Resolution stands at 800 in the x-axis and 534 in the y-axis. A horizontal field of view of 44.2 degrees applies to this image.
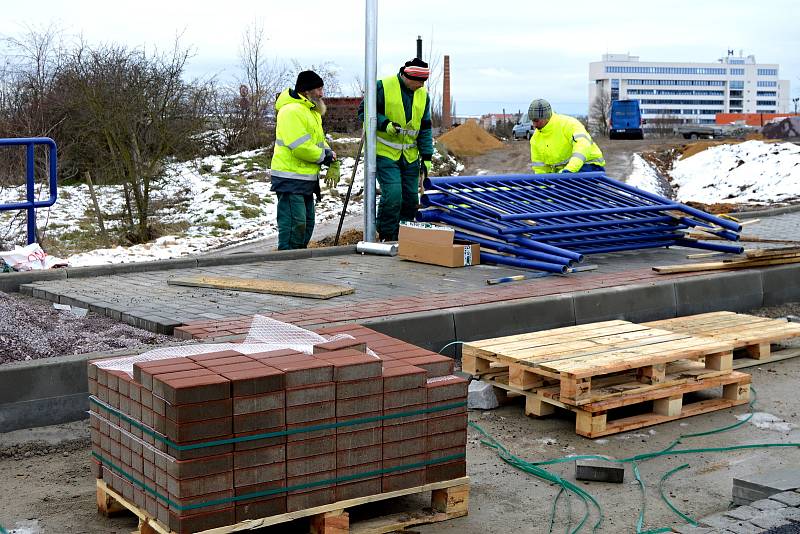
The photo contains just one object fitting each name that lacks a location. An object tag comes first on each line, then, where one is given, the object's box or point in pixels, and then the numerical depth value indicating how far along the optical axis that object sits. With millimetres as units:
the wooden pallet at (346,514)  4523
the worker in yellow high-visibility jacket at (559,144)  12758
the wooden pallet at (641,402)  6336
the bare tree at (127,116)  20906
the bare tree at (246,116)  31344
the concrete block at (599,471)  5535
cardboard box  10656
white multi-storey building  183500
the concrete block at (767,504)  4734
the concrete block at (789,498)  4758
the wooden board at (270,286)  8859
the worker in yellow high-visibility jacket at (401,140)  12164
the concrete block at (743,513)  4652
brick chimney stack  49559
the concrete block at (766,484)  4922
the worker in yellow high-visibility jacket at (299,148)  11414
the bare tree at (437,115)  39425
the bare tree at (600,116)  79988
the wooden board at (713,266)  10242
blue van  55875
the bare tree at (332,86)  35962
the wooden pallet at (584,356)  6418
